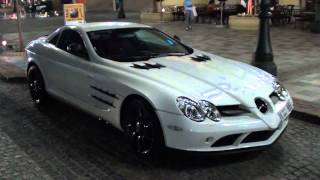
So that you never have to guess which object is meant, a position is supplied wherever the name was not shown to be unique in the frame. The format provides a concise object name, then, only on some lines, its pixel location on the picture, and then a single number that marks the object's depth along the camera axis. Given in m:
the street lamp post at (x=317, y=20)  17.11
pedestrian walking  19.96
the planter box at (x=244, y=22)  18.94
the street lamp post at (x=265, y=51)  8.86
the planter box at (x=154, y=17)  24.97
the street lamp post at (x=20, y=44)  14.62
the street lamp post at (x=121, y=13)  29.36
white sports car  4.76
